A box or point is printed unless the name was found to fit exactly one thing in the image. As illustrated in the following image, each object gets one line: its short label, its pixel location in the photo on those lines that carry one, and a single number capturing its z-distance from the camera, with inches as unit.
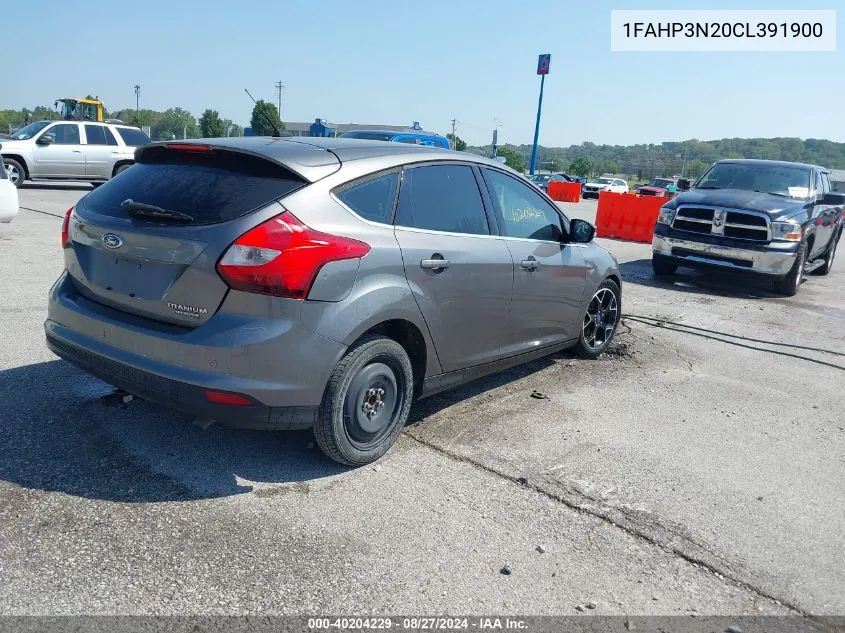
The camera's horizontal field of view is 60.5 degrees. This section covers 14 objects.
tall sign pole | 1859.0
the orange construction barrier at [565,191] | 1385.3
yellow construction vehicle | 1239.1
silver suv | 725.9
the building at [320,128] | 980.9
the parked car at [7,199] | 358.0
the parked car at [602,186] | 1808.6
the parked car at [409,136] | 596.1
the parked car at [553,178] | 1868.2
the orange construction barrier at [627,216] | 629.0
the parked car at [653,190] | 1626.5
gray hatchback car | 129.0
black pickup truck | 390.0
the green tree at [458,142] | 2016.2
